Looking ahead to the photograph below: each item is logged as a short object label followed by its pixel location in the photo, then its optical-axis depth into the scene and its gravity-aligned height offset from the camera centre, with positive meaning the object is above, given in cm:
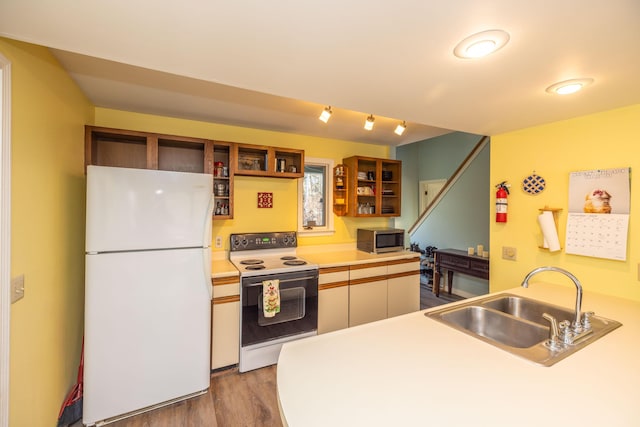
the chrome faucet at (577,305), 135 -43
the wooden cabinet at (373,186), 346 +35
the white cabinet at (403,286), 320 -85
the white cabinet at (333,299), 278 -86
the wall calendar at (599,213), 182 +1
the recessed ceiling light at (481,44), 108 +69
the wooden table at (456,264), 366 -70
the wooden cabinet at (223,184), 272 +27
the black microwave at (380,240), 338 -33
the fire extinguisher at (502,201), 242 +12
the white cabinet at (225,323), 234 -93
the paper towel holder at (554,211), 211 +3
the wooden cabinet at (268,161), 284 +55
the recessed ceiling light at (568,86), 148 +70
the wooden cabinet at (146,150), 238 +56
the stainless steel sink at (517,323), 119 -57
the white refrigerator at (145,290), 182 -54
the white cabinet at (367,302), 296 -95
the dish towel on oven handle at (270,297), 241 -73
